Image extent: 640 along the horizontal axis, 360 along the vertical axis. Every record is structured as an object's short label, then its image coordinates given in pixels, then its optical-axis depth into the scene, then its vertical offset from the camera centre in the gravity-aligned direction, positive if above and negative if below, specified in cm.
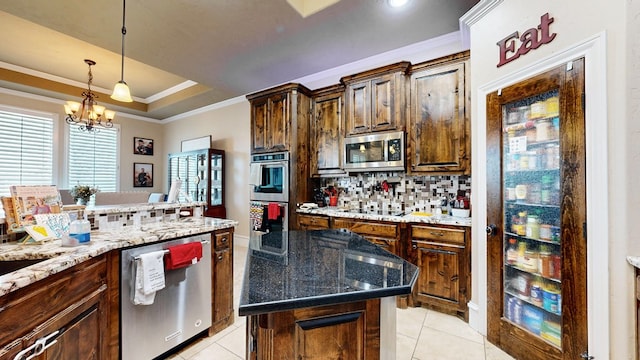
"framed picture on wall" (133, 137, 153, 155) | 617 +87
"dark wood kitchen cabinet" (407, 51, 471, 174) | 257 +70
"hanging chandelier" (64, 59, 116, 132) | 368 +109
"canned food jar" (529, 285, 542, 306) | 180 -82
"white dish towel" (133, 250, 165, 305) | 159 -62
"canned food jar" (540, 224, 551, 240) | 174 -35
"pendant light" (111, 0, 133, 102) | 245 +87
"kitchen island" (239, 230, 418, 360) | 84 -46
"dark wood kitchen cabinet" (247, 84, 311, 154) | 355 +95
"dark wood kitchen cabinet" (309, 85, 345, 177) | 345 +70
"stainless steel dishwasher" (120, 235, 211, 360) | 160 -92
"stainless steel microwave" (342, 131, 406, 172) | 291 +36
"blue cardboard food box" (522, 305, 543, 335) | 179 -99
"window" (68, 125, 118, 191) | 523 +49
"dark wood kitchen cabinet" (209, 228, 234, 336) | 214 -87
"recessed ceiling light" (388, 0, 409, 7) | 231 +166
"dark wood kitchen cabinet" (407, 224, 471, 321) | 236 -81
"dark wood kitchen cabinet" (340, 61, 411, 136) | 291 +101
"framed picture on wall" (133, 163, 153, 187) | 615 +15
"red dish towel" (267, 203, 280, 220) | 352 -42
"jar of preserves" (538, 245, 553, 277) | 173 -55
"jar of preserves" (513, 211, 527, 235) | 190 -32
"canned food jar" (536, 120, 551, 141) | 175 +37
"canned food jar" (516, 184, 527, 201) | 191 -8
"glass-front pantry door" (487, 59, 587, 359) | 153 -24
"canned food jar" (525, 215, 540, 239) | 181 -33
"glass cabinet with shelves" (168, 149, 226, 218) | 491 +6
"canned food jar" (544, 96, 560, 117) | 168 +52
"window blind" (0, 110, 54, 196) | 443 +57
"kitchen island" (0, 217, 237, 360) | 94 -52
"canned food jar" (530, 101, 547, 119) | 177 +52
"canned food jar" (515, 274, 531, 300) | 188 -79
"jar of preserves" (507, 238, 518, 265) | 196 -55
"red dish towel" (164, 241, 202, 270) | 176 -54
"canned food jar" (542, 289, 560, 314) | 169 -81
